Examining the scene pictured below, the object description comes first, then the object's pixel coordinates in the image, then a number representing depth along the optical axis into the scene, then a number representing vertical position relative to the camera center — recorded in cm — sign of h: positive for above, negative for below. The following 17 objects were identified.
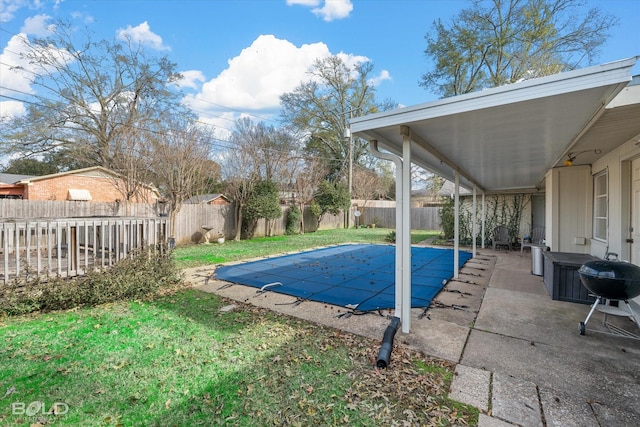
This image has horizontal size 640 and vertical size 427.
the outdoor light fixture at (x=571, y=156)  485 +97
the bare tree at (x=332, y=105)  2348 +875
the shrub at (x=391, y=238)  1219 -110
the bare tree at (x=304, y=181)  1581 +162
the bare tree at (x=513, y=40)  1256 +778
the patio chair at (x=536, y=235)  1026 -84
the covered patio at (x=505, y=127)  219 +90
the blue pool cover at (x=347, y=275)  458 -129
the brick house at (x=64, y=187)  1439 +122
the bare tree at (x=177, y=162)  1037 +174
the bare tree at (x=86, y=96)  1462 +623
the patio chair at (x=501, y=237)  1028 -88
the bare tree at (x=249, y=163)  1273 +223
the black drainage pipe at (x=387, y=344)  257 -124
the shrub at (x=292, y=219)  1539 -39
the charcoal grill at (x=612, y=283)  296 -72
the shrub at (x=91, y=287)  363 -103
